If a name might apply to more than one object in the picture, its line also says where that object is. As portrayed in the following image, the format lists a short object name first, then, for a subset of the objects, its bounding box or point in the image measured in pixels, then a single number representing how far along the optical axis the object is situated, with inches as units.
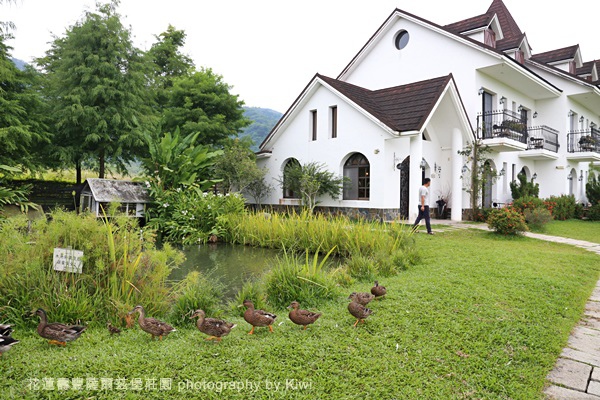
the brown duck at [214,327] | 125.2
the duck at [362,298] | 158.7
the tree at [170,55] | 983.0
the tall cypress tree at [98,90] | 538.3
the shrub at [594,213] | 779.2
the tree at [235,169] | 575.5
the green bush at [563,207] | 759.1
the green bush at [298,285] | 183.2
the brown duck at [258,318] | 134.3
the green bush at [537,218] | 516.4
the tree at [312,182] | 578.2
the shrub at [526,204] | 571.8
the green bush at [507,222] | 431.8
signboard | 143.9
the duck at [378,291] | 180.2
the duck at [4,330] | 112.9
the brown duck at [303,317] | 137.3
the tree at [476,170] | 620.7
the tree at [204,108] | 664.4
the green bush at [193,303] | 151.9
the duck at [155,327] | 127.3
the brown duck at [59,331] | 118.6
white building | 552.1
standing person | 437.3
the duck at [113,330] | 134.0
